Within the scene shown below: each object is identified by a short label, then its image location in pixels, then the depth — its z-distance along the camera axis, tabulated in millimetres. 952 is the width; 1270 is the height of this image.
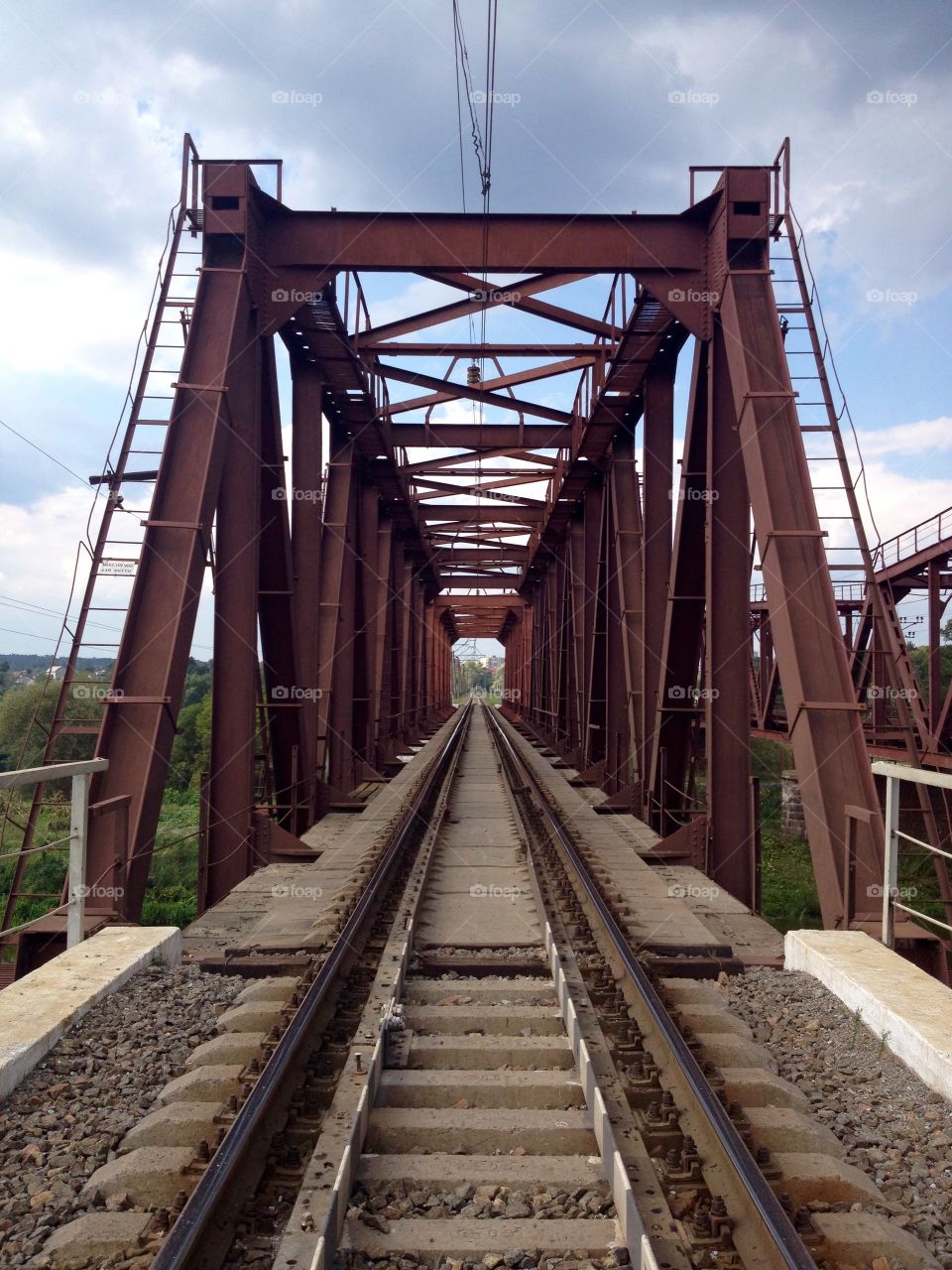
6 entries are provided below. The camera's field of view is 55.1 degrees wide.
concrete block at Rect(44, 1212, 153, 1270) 2521
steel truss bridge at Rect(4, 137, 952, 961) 6660
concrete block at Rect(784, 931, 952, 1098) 3611
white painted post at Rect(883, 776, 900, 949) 4797
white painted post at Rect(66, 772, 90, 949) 4746
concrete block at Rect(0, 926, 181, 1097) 3578
